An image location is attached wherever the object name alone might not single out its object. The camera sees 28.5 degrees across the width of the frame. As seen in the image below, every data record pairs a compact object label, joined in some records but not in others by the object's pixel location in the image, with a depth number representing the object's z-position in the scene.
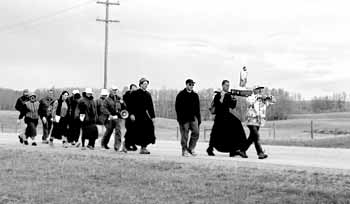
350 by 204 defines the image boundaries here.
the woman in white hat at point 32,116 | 21.81
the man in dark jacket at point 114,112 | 19.03
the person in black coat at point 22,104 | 21.84
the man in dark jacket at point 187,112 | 16.75
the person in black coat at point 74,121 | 20.44
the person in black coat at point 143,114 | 17.38
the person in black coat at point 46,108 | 22.41
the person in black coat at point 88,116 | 19.45
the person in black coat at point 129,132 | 17.64
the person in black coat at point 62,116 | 21.34
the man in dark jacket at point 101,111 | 19.44
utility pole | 48.03
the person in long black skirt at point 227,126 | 16.64
